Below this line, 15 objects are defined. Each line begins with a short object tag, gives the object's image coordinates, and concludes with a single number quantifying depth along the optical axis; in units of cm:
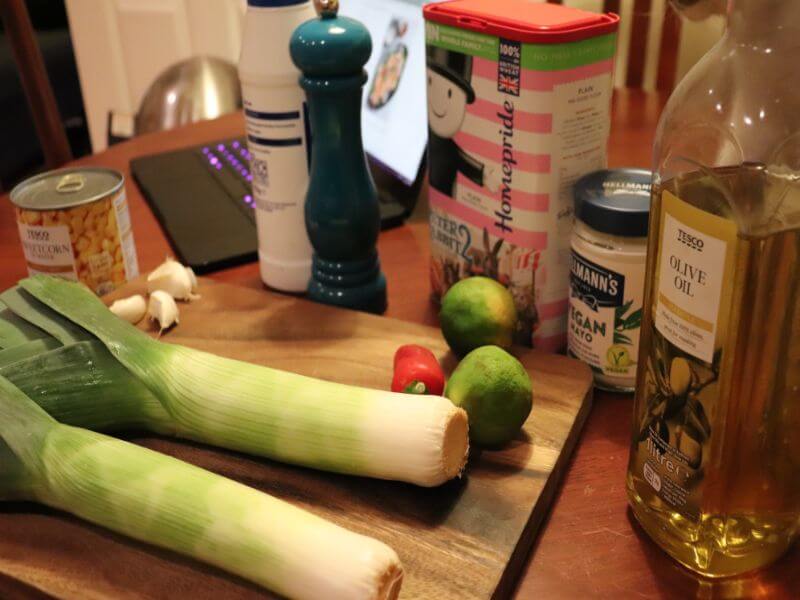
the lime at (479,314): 74
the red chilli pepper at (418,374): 69
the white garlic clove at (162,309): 86
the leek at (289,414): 61
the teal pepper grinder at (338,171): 78
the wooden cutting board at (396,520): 57
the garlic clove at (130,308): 87
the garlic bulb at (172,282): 90
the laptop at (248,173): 107
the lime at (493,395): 64
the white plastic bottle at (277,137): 85
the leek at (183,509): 53
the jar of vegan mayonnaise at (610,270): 68
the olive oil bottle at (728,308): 49
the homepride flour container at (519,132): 70
